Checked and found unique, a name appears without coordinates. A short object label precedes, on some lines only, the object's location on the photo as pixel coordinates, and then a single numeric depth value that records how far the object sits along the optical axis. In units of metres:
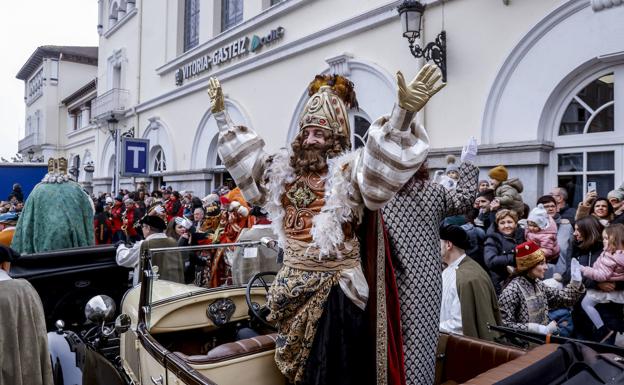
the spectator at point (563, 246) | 4.49
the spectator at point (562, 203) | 5.05
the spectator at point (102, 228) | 9.91
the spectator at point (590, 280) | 3.73
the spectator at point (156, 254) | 3.26
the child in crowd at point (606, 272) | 3.69
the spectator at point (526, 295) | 3.18
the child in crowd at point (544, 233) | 4.45
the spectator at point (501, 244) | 3.98
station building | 5.59
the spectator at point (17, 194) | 11.86
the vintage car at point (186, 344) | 2.41
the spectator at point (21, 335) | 2.85
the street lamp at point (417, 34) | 6.79
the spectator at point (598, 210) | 4.53
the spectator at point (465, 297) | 2.99
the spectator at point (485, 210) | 5.08
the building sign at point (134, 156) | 10.98
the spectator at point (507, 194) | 5.11
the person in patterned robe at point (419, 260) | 2.26
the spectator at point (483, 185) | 5.54
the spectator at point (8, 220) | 6.94
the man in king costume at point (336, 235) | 1.93
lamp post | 15.02
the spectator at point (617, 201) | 4.48
